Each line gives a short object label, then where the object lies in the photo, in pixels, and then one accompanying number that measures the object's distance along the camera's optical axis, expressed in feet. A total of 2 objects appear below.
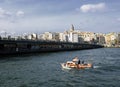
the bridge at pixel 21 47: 198.85
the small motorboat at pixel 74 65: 92.94
